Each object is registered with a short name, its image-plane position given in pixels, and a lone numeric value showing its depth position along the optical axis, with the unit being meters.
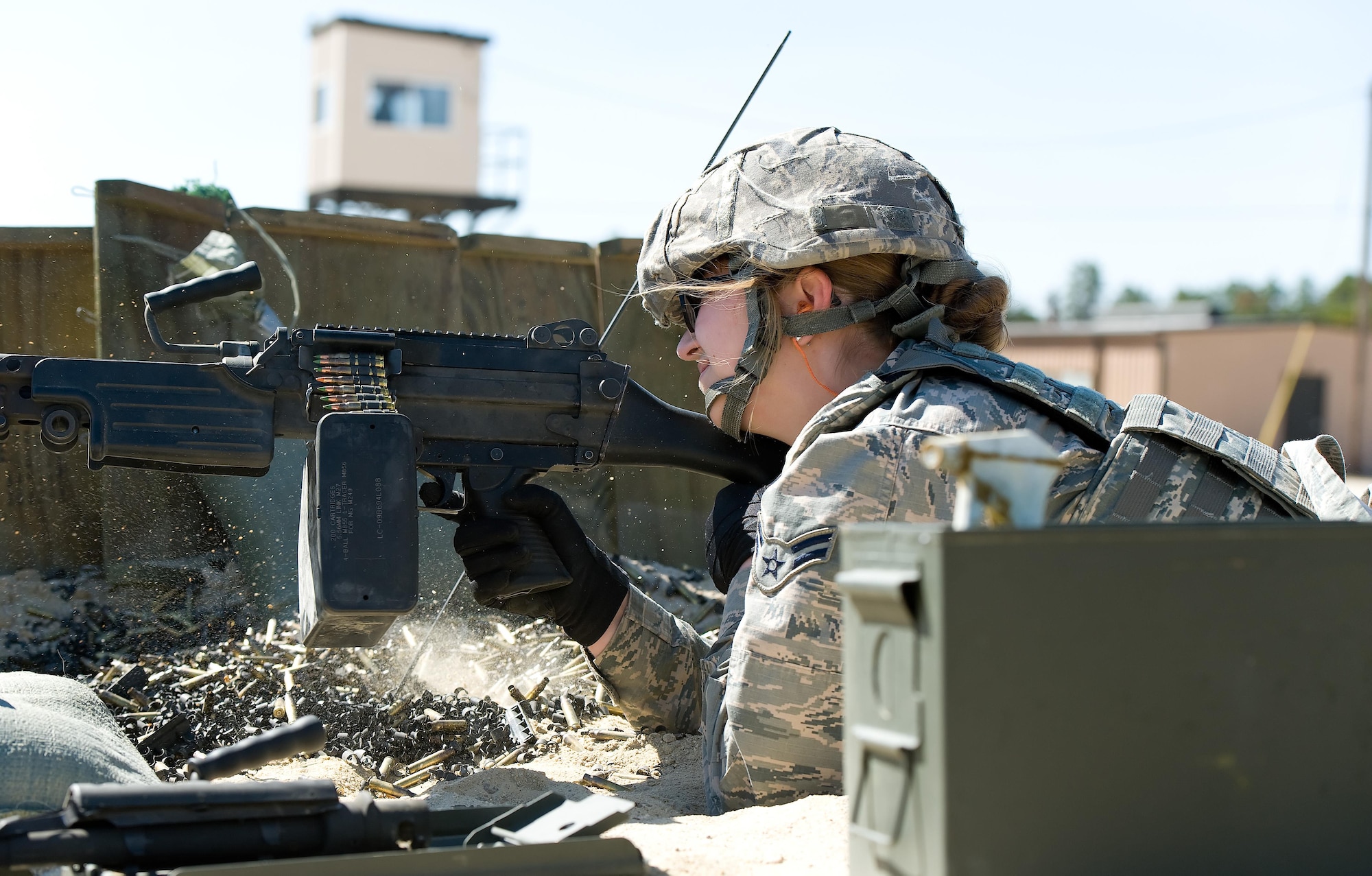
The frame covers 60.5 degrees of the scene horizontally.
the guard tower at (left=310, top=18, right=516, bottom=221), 23.52
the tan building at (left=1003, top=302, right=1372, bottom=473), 24.22
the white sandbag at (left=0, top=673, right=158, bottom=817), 1.77
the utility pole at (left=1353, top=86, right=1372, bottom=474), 24.77
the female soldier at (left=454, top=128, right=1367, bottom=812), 2.21
